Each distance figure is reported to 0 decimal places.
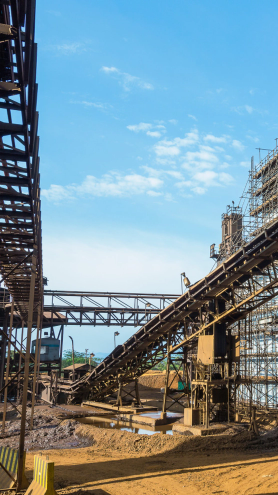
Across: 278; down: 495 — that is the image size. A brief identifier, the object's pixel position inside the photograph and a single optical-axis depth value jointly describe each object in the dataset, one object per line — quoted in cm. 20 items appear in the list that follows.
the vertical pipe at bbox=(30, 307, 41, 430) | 1885
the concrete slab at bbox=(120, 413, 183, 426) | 1997
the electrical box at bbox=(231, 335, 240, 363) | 1980
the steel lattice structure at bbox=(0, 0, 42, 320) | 593
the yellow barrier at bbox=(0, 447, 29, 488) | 1033
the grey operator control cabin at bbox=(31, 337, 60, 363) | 3616
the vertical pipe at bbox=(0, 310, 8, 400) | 3194
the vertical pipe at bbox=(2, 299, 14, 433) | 1750
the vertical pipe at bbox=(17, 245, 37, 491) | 1028
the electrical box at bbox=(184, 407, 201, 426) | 1809
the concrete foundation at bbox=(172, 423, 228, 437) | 1652
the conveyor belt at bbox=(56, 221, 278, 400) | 1753
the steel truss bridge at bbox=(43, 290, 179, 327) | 3838
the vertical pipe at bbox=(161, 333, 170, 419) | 2058
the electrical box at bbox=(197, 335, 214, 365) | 1917
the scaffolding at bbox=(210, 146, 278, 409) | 2844
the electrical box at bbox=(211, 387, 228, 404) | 1908
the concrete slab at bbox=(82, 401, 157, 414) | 2292
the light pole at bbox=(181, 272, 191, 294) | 2061
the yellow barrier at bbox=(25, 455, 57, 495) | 874
